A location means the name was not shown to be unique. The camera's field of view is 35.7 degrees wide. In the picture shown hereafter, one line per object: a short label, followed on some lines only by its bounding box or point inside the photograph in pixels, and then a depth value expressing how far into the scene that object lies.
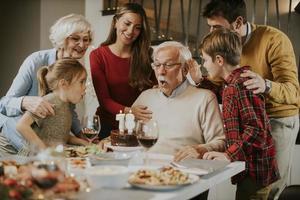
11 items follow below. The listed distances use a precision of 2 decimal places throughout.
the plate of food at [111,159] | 1.67
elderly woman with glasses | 2.38
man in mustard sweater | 2.41
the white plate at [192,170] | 1.56
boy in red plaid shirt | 2.08
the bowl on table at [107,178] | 1.33
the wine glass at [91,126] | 2.05
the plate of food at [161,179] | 1.34
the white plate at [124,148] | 2.05
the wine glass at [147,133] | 1.79
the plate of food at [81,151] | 1.86
